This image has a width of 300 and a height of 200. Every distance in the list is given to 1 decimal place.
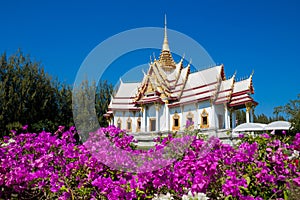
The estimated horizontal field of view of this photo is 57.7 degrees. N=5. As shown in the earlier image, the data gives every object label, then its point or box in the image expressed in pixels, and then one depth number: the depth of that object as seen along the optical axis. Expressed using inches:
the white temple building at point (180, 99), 709.9
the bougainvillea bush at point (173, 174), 101.0
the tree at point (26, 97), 779.5
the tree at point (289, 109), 1251.8
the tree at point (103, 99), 1126.5
